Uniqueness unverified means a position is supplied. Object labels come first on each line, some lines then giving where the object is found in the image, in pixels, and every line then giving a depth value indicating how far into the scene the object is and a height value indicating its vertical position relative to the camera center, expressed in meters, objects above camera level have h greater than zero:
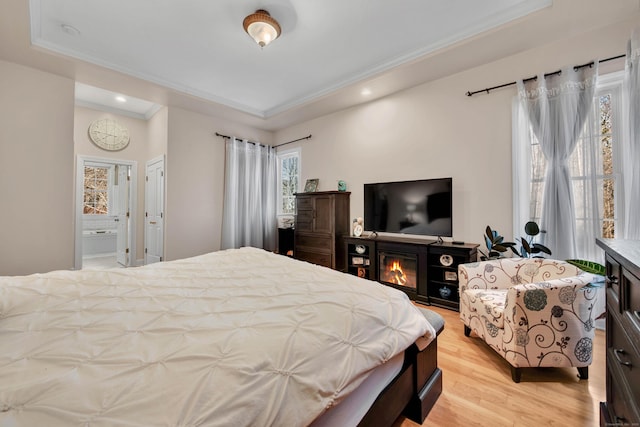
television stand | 2.93 -0.60
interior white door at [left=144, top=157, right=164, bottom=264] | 4.33 +0.08
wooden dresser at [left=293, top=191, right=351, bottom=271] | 4.05 -0.17
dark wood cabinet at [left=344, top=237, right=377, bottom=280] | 3.55 -0.58
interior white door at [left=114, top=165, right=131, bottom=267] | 5.13 +0.01
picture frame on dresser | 4.69 +0.56
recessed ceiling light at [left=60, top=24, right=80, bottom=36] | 2.52 +1.86
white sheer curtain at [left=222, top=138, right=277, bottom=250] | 4.70 +0.39
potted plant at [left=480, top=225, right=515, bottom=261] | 2.61 -0.29
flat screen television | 3.11 +0.12
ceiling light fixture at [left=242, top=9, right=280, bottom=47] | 2.34 +1.77
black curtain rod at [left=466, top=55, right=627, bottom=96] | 2.36 +1.43
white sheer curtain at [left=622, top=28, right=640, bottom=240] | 2.12 +0.68
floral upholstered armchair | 1.62 -0.71
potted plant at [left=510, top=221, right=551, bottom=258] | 2.44 -0.29
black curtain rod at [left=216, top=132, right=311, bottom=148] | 4.69 +1.48
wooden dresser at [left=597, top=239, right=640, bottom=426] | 0.87 -0.45
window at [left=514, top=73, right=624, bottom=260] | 2.39 +0.42
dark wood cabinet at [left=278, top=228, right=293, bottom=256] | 5.00 -0.48
